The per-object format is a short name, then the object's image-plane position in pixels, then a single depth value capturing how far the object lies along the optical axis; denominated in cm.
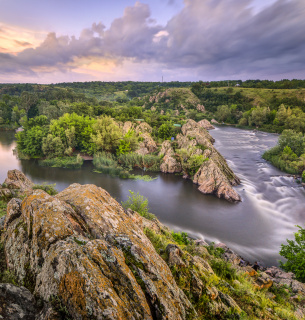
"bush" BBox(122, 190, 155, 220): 1767
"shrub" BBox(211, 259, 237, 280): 1012
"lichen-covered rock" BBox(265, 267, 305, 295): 1162
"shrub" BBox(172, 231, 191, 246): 1497
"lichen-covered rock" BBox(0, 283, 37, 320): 418
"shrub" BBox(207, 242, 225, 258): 1516
